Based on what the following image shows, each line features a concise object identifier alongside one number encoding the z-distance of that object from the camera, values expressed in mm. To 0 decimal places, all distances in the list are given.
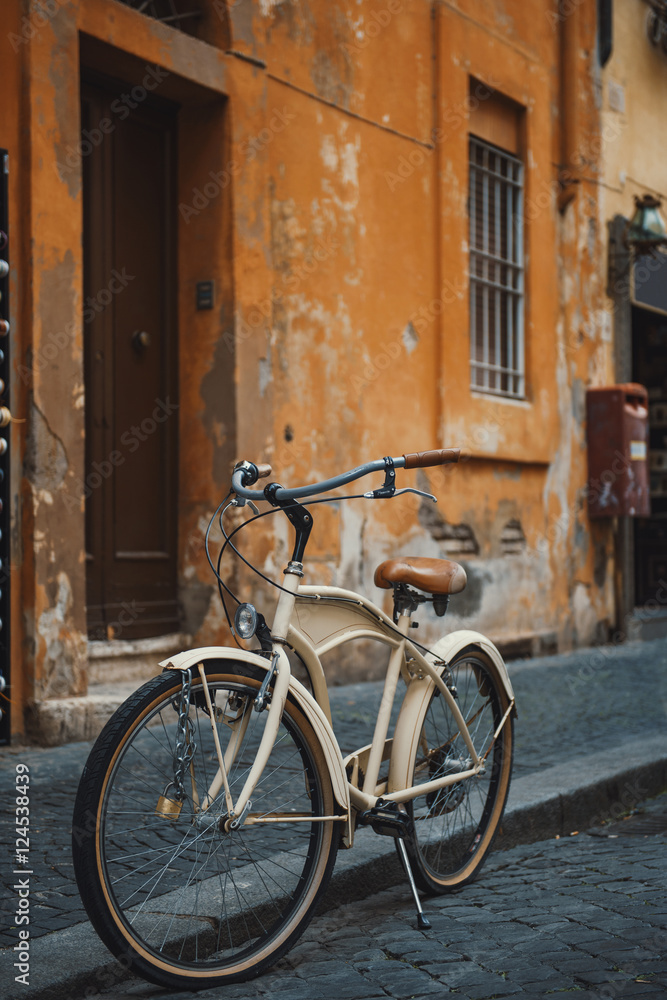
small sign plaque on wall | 6316
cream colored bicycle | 2523
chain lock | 2547
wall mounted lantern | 10078
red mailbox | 9609
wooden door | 5887
